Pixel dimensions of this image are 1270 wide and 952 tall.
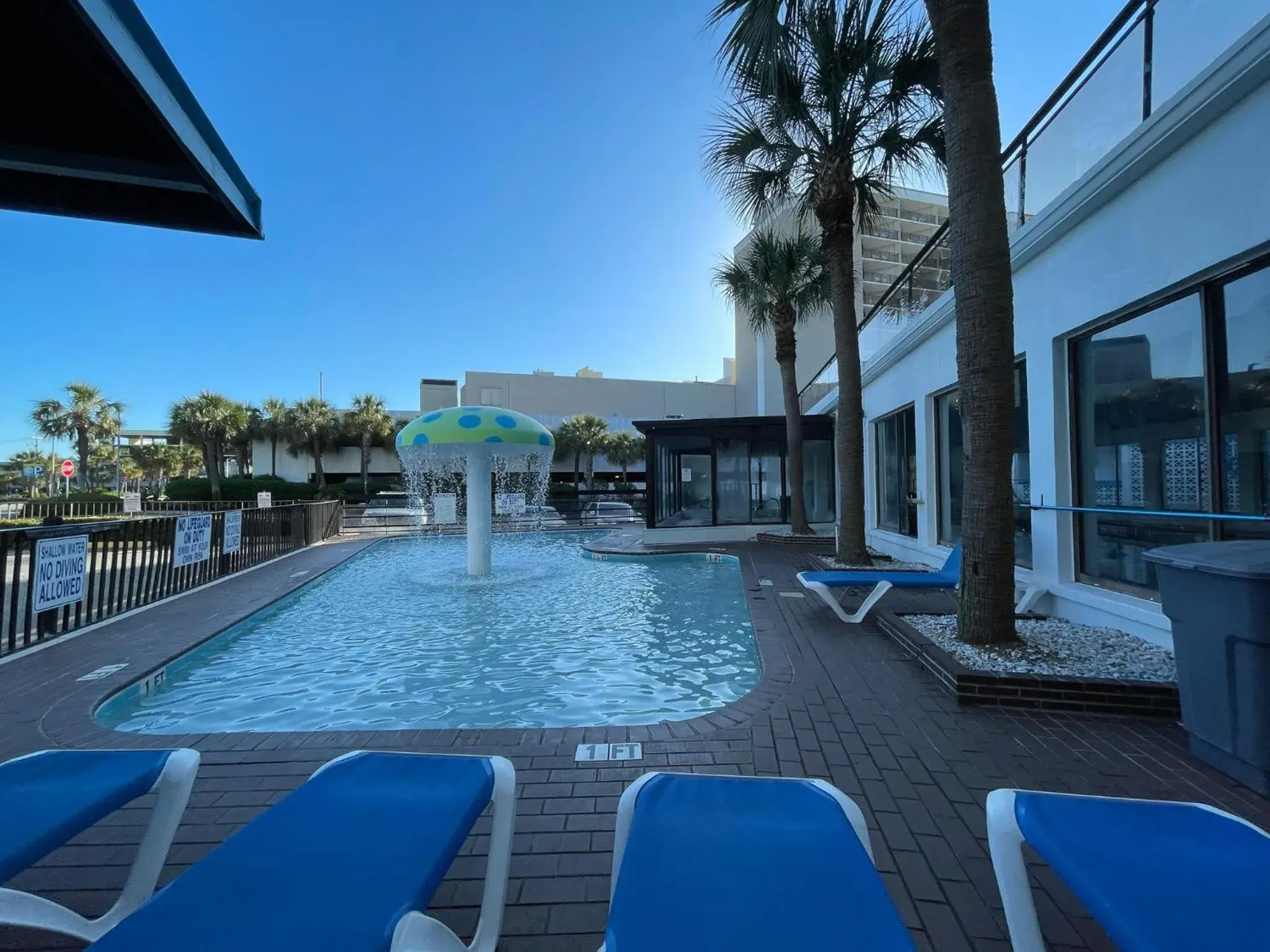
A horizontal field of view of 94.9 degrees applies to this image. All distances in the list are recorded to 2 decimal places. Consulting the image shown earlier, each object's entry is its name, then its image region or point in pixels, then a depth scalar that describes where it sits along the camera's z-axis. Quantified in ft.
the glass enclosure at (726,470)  50.83
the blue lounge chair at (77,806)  5.32
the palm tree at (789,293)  43.62
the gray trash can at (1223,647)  8.43
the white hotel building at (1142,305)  12.32
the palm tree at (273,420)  119.24
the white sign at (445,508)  63.21
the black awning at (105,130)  7.66
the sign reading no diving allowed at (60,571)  17.84
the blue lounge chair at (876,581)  19.79
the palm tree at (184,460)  159.22
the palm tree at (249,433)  116.88
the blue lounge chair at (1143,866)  4.16
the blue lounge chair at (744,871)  4.05
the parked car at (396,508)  69.87
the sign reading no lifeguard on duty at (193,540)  26.61
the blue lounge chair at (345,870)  4.02
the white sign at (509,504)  69.00
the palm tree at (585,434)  126.82
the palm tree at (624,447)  129.18
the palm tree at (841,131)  22.97
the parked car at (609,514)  72.90
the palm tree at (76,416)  135.03
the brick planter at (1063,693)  11.78
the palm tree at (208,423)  106.52
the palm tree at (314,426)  119.14
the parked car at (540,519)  66.99
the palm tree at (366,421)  122.52
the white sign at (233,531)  31.78
